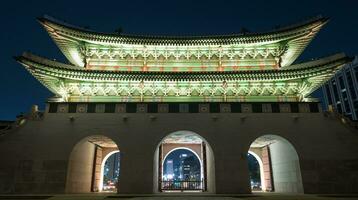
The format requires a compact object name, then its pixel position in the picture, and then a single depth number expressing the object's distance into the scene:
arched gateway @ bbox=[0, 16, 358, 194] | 16.39
